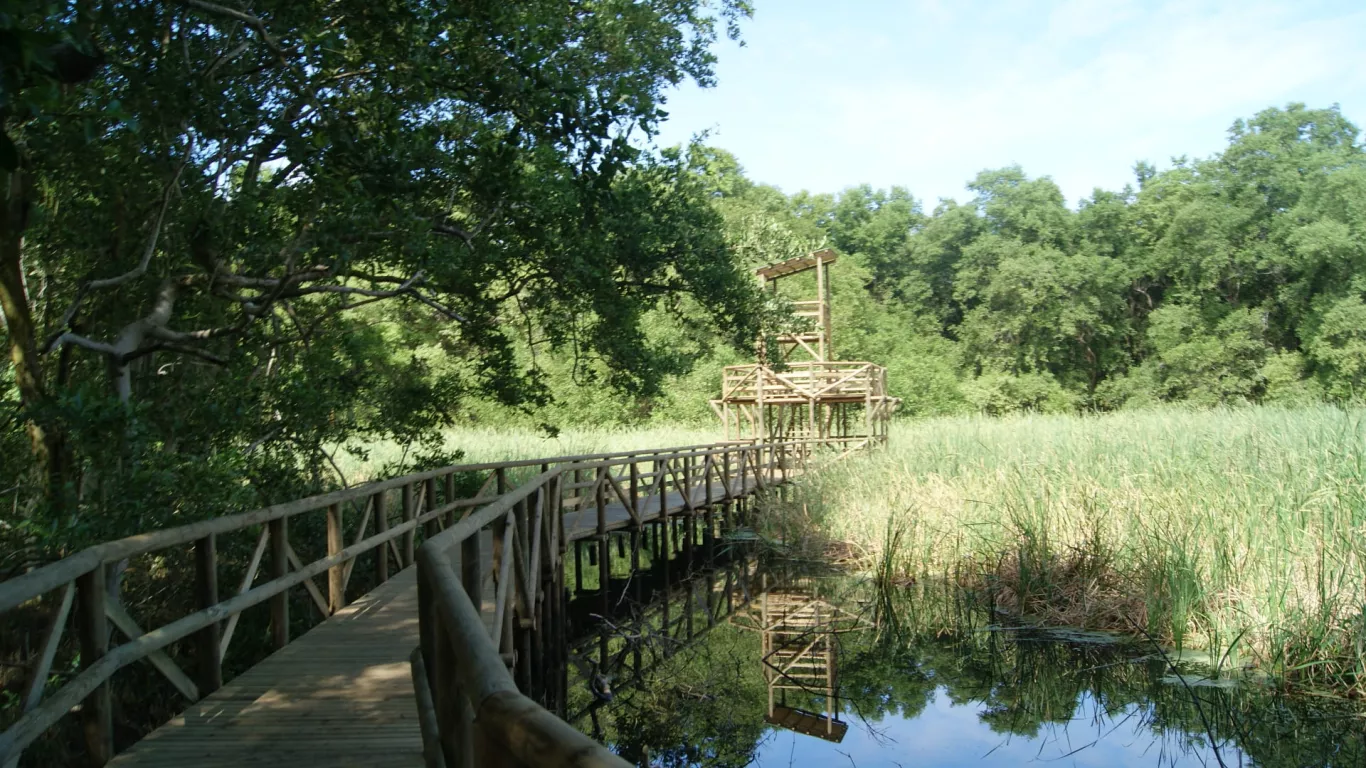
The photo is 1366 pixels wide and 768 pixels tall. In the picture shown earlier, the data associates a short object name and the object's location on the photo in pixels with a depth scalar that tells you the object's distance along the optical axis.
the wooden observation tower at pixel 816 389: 26.02
